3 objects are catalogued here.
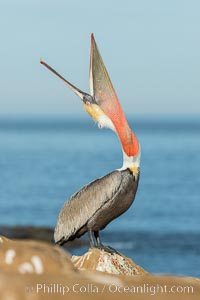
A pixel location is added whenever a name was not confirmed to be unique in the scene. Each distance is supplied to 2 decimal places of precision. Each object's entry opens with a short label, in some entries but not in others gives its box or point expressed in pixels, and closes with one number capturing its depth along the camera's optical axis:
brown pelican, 11.23
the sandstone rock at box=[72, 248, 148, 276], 10.27
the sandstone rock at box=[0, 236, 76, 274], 5.87
